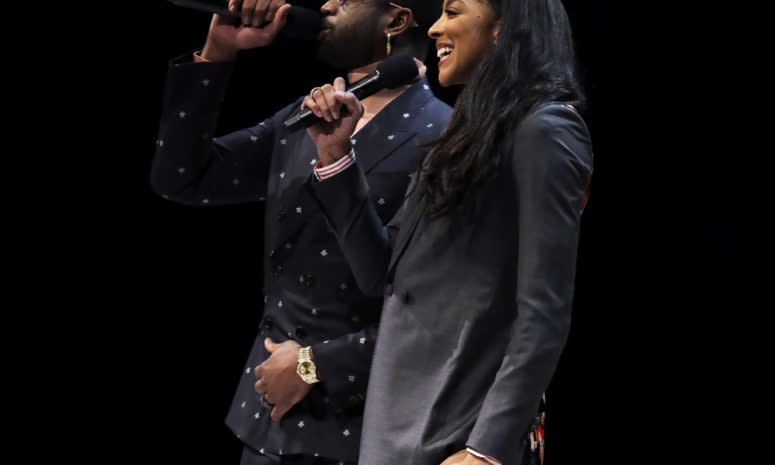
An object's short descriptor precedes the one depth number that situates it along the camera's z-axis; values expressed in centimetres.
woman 912
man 967
